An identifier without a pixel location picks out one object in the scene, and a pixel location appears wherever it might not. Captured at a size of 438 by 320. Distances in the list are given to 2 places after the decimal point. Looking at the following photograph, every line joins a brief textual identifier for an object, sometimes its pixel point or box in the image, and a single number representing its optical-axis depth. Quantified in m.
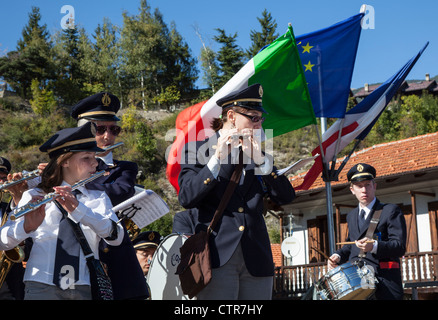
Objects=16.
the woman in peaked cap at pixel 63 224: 4.03
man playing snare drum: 6.25
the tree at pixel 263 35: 73.44
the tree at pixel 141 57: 75.81
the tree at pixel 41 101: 62.81
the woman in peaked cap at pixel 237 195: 4.28
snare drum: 6.09
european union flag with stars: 10.62
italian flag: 8.89
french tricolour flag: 10.51
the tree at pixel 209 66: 74.29
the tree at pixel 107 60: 76.61
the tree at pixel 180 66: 79.06
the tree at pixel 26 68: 67.31
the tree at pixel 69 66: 71.00
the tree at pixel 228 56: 72.69
